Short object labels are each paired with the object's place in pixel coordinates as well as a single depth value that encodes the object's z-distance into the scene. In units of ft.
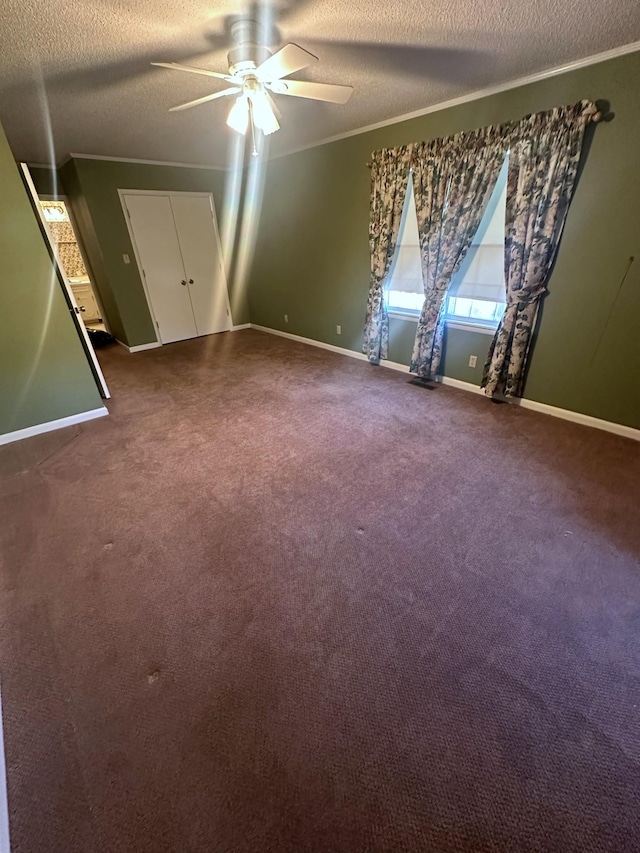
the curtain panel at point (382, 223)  10.56
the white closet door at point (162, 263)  15.60
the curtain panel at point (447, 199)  8.81
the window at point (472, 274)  9.37
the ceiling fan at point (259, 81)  5.52
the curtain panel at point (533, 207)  7.63
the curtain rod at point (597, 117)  7.17
